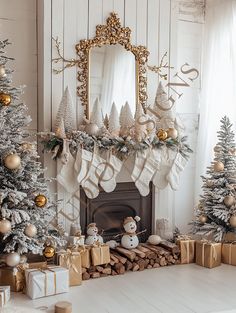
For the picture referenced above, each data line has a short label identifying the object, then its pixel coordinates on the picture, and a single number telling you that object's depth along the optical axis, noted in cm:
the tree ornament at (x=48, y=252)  305
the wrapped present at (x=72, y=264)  314
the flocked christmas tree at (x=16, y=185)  279
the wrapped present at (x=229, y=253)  360
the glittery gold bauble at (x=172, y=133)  357
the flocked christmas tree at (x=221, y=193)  359
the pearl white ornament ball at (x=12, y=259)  283
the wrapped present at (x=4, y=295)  268
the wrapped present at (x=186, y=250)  366
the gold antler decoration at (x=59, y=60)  339
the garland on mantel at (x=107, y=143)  330
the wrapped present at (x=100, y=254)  330
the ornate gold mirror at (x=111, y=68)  350
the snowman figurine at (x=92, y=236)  349
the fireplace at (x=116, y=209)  362
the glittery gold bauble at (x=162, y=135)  352
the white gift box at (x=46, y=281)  288
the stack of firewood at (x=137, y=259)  337
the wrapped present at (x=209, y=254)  354
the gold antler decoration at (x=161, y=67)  377
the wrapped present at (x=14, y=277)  302
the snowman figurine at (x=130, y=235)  361
